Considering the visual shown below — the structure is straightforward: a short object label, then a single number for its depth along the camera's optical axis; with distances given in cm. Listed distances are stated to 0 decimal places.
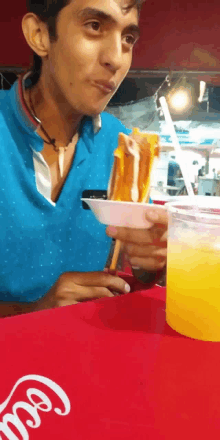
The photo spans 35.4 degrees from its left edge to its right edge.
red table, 36
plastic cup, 56
